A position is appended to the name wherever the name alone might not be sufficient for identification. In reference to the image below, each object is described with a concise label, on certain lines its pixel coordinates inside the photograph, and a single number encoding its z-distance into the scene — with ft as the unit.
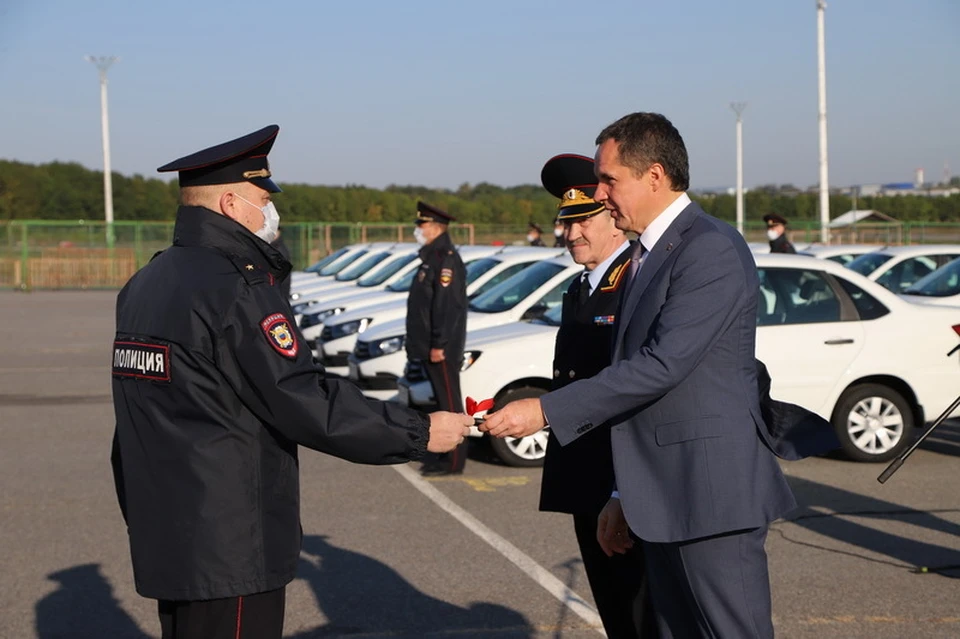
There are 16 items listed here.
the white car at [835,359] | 30.42
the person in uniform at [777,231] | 54.54
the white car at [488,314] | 35.78
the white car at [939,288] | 41.98
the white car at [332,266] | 72.43
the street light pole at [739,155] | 188.85
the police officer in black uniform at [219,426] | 10.26
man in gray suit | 10.80
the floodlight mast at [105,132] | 152.97
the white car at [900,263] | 53.93
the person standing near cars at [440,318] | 29.37
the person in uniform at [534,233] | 75.72
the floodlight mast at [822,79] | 119.65
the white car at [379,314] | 45.70
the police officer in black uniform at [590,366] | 14.10
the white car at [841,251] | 60.29
